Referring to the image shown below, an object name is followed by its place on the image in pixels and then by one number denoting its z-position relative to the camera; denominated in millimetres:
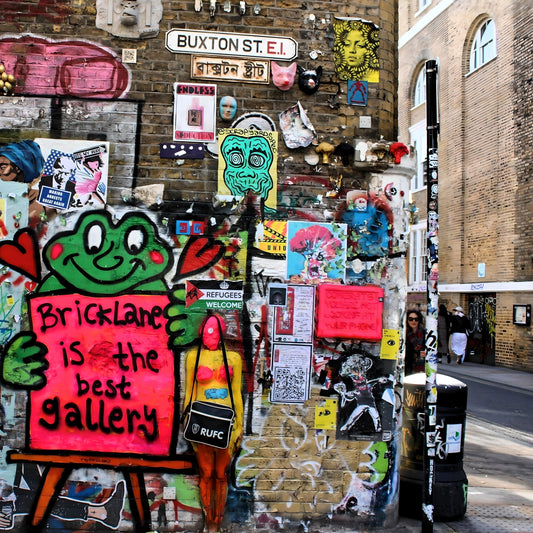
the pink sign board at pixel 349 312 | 5277
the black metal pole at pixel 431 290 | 4688
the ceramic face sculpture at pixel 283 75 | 5359
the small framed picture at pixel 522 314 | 17500
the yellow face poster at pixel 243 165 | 5309
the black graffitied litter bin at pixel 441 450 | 5645
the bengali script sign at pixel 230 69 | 5340
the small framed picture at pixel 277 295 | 5285
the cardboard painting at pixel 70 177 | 5215
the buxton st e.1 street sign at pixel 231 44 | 5328
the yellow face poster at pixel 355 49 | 5457
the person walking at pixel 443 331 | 17234
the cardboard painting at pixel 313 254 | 5324
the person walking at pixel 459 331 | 18453
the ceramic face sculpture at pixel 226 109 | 5324
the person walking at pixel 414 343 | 7824
